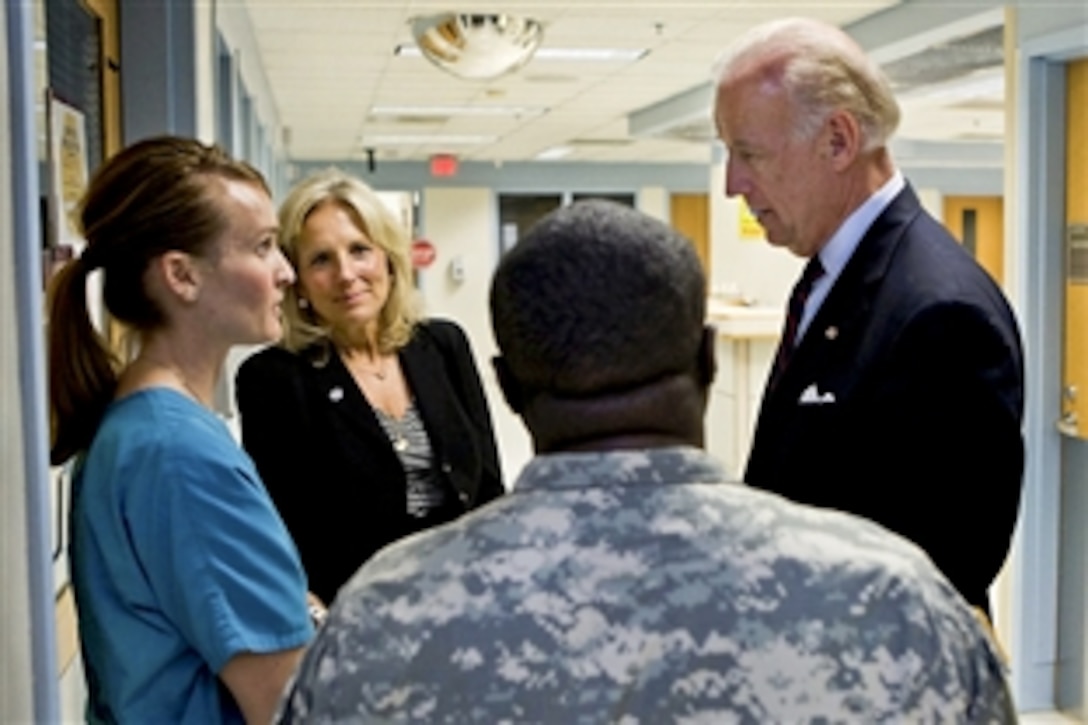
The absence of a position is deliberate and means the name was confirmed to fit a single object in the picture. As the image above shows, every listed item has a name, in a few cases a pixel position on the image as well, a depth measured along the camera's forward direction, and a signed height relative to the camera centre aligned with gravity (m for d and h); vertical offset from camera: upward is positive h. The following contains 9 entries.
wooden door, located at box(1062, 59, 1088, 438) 3.85 +0.15
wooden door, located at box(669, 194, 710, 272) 15.31 +1.20
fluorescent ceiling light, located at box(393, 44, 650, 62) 6.59 +1.42
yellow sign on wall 8.00 +0.52
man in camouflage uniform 0.79 -0.18
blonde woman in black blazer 2.01 -0.15
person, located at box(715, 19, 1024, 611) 1.46 -0.03
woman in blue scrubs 1.21 -0.16
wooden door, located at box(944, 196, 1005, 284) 12.90 +0.89
